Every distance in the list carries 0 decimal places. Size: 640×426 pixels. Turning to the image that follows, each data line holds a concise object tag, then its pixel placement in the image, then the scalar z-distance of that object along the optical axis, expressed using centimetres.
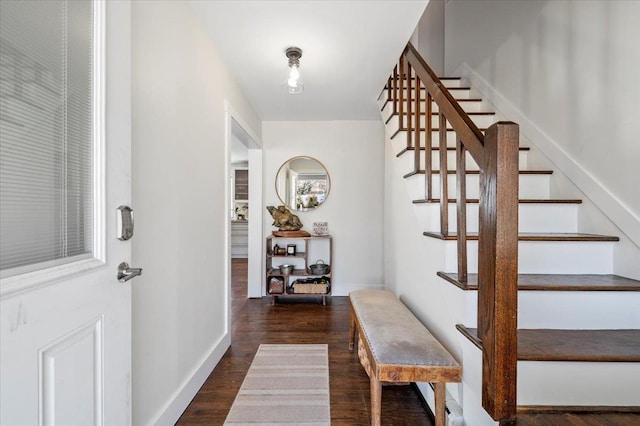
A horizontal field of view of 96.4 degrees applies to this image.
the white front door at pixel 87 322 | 58
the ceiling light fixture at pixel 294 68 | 204
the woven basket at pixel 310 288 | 341
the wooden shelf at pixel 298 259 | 347
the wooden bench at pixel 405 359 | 127
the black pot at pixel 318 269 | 354
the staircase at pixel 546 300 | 108
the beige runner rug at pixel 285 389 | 152
